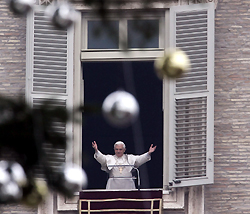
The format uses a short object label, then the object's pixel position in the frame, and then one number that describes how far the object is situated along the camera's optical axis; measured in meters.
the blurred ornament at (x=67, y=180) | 23.57
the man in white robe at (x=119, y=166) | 57.86
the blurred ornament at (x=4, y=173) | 23.44
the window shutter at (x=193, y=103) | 57.55
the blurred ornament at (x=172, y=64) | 23.21
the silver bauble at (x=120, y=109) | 24.74
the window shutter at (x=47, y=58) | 57.85
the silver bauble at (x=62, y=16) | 24.72
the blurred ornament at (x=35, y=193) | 23.45
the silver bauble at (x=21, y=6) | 24.48
